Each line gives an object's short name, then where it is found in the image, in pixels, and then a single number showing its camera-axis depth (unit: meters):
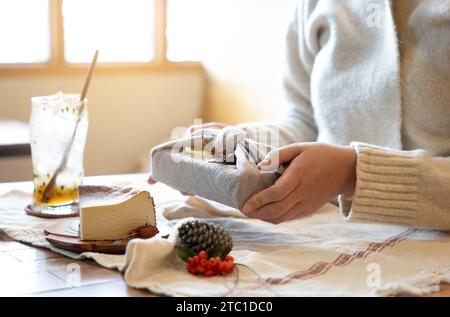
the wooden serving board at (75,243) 1.04
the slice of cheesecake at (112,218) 1.05
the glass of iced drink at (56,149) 1.24
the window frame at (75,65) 3.11
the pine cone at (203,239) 0.98
